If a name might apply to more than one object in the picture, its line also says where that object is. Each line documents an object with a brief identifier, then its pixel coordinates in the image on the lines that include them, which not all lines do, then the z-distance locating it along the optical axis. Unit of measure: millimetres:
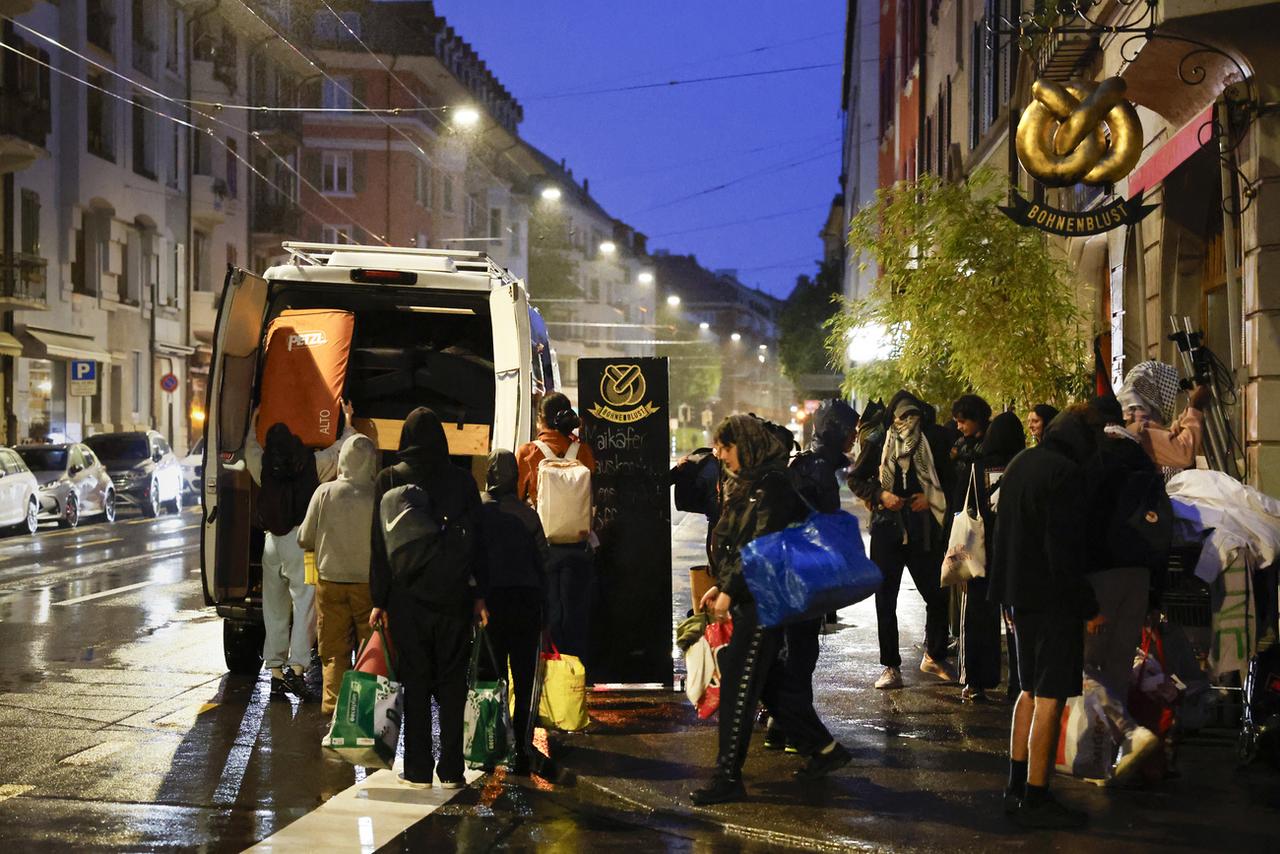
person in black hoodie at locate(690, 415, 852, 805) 7227
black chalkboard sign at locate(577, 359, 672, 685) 9922
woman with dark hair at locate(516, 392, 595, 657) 9297
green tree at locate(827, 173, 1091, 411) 13789
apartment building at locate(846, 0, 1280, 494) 10977
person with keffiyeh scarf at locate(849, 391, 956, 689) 10375
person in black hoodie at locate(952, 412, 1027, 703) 9922
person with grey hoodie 8828
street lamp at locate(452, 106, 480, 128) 36844
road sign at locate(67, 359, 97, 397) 37844
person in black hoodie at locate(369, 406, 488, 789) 7352
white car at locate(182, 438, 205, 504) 34712
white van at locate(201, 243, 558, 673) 10305
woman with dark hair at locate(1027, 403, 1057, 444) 9672
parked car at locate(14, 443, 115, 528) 27500
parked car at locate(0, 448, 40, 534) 24906
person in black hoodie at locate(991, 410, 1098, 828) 6797
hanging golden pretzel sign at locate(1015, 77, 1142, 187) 11906
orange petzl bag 10945
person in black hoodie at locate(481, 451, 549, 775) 7801
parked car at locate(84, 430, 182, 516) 31469
